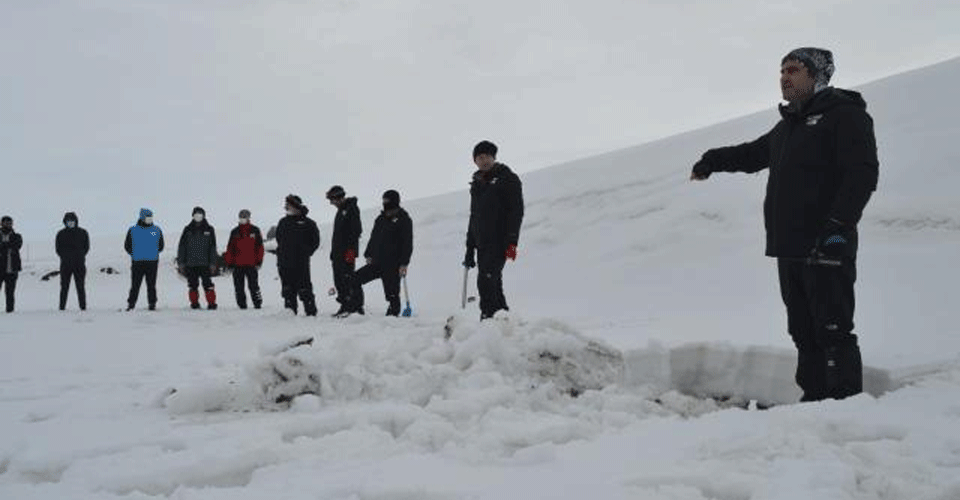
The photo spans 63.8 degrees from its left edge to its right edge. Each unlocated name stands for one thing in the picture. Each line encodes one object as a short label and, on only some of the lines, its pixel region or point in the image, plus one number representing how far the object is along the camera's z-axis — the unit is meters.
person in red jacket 12.28
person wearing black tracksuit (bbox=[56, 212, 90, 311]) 12.65
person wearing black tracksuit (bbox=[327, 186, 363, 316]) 10.55
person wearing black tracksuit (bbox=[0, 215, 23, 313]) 12.66
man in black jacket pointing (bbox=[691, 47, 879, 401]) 3.69
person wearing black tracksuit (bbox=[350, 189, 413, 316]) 10.12
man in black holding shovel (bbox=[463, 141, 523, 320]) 7.24
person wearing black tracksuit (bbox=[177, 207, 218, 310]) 12.55
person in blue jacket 12.25
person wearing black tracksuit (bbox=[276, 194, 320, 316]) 11.04
